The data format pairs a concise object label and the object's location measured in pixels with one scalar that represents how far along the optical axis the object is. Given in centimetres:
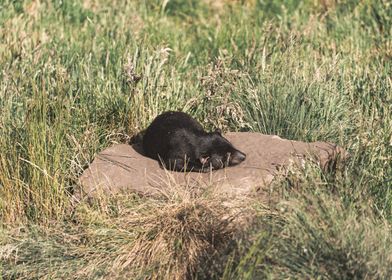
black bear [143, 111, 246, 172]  1186
